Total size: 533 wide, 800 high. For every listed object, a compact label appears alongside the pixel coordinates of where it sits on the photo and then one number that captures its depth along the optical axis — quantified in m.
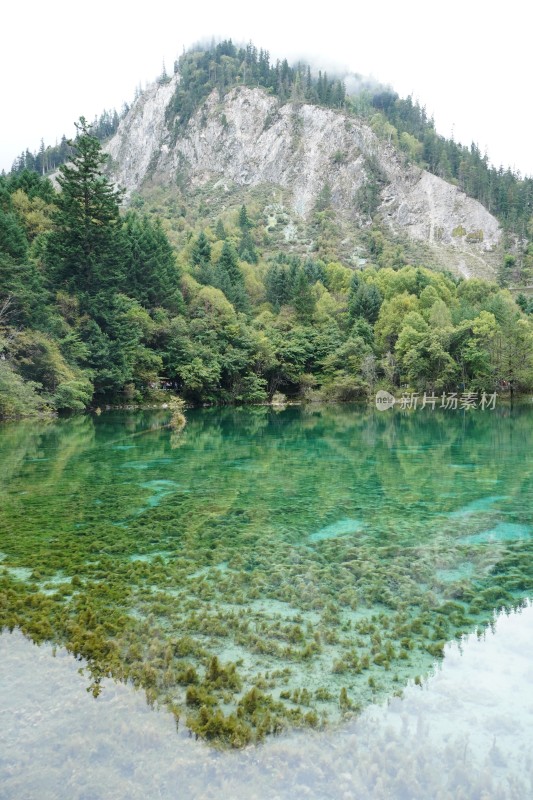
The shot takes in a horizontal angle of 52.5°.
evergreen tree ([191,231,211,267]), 58.03
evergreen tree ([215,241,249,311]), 55.03
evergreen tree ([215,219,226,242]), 87.50
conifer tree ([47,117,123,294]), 36.00
